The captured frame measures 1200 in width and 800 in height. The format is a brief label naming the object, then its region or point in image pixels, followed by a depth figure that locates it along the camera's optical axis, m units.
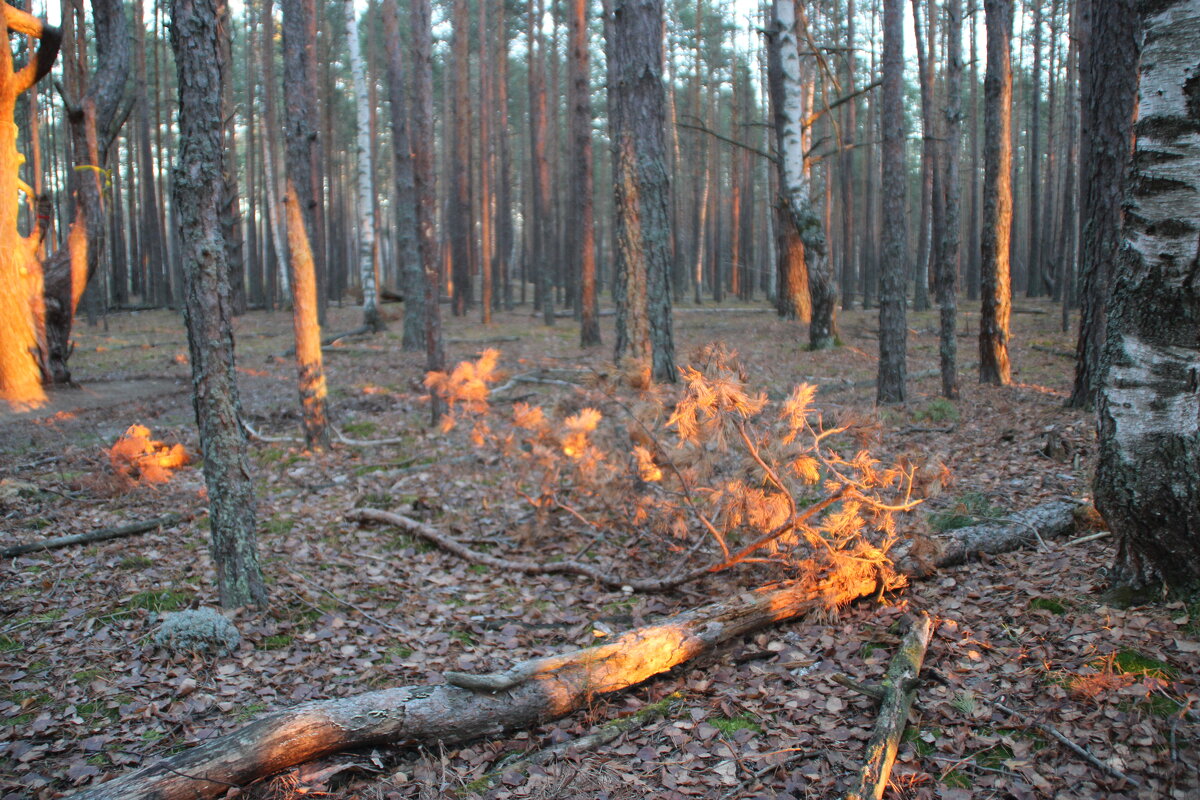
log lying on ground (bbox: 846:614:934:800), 2.98
